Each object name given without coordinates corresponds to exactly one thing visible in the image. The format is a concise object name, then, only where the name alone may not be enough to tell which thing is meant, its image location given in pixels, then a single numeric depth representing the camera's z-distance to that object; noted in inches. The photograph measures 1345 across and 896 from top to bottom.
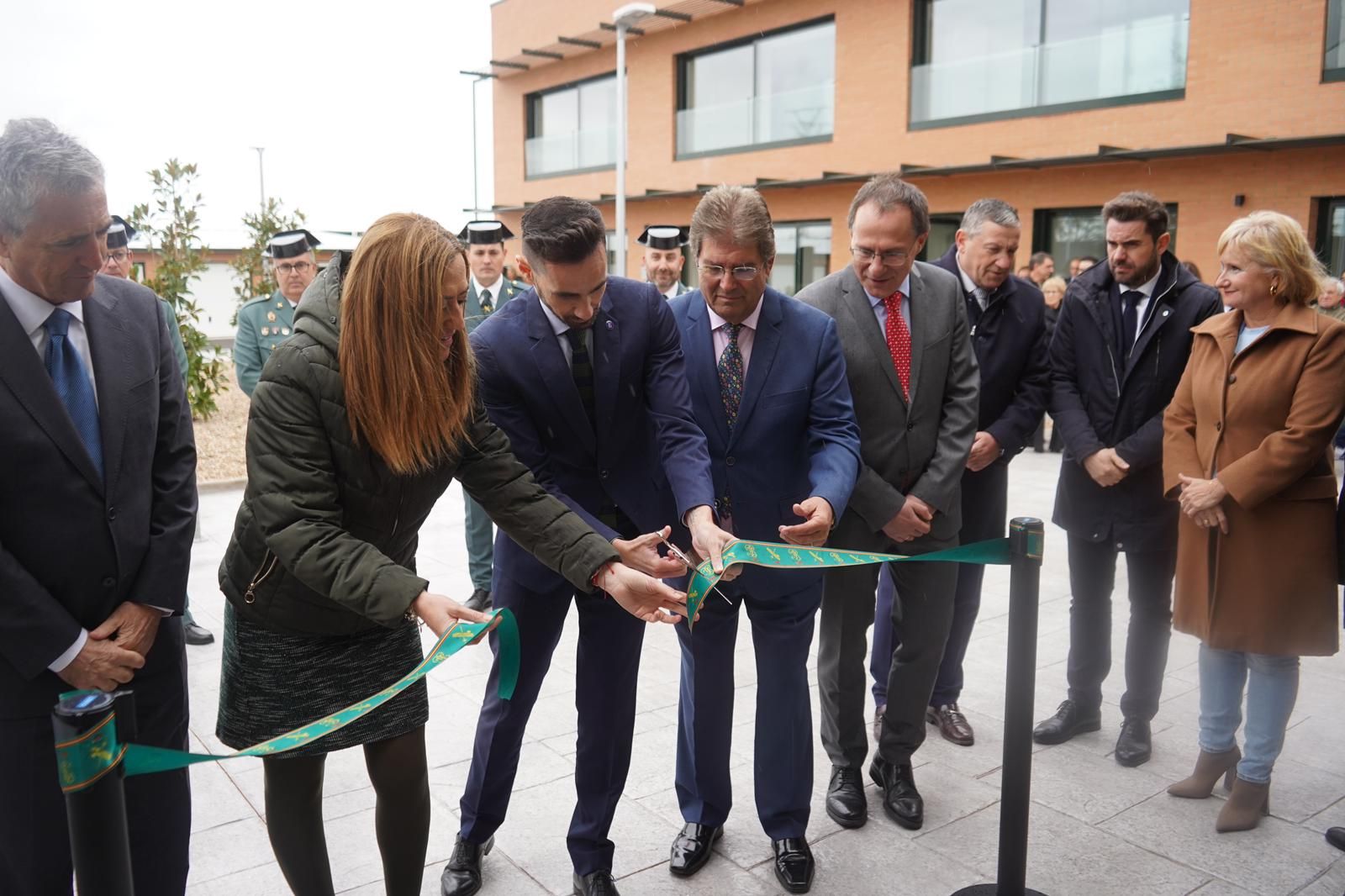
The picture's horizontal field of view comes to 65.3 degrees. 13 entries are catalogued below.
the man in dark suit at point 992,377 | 168.4
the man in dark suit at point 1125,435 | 164.2
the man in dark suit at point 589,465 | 118.5
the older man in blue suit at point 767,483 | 128.6
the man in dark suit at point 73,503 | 87.0
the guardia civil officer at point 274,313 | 264.4
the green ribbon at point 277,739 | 70.7
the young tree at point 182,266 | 465.4
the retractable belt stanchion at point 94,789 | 70.3
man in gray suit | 141.3
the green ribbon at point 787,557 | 111.9
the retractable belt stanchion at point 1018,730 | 111.0
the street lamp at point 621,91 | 649.2
